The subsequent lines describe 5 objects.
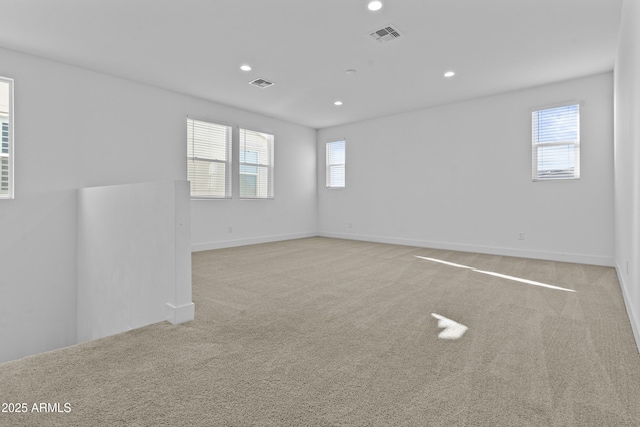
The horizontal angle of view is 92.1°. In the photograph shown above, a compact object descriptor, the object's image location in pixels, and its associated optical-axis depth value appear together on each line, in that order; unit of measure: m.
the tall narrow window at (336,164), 7.50
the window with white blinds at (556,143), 4.57
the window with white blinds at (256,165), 6.35
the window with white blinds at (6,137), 3.69
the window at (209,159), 5.54
